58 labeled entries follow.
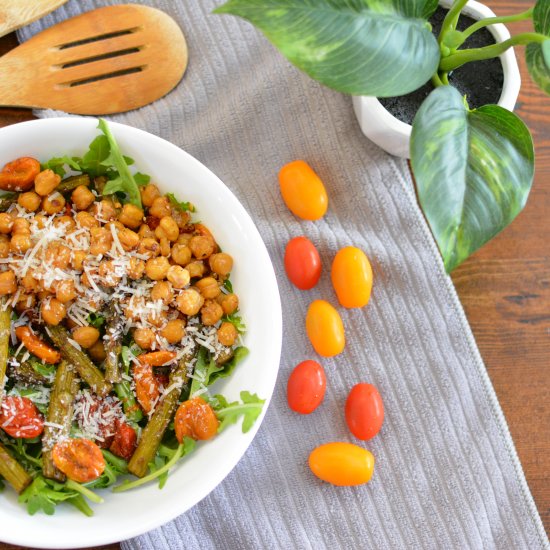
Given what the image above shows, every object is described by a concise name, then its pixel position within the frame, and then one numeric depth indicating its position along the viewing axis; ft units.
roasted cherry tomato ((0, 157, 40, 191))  1.73
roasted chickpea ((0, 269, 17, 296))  1.69
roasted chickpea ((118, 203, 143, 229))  1.74
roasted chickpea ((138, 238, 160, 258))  1.73
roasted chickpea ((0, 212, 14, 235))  1.71
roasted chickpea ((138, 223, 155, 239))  1.75
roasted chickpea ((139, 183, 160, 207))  1.77
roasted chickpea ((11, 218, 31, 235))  1.71
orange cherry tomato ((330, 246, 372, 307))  1.90
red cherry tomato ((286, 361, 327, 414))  1.89
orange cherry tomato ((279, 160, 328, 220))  1.92
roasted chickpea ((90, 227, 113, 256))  1.71
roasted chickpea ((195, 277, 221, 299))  1.74
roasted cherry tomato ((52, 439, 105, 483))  1.66
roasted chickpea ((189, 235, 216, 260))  1.76
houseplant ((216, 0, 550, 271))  1.51
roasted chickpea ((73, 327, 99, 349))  1.71
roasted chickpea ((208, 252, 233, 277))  1.75
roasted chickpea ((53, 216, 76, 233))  1.73
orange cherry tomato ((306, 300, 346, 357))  1.90
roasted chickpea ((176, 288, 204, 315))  1.71
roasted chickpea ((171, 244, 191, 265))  1.75
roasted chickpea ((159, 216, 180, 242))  1.74
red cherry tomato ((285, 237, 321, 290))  1.91
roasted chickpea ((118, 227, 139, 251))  1.72
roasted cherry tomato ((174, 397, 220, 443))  1.70
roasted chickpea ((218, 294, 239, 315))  1.75
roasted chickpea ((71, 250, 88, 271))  1.70
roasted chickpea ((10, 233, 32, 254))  1.70
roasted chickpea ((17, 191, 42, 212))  1.73
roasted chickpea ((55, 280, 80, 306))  1.69
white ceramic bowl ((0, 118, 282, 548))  1.65
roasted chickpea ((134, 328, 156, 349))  1.70
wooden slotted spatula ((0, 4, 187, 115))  1.91
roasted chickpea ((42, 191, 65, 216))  1.73
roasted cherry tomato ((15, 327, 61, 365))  1.71
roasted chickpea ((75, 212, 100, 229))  1.72
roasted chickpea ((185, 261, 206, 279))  1.76
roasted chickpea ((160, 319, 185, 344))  1.71
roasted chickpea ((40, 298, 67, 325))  1.69
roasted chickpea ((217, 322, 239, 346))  1.73
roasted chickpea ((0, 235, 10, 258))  1.71
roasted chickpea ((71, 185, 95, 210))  1.74
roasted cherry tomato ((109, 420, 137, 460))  1.71
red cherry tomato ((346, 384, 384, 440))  1.90
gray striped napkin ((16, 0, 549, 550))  1.92
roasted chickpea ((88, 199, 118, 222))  1.73
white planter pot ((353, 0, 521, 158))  1.77
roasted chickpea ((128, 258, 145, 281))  1.71
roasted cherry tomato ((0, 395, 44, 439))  1.67
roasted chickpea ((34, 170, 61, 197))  1.72
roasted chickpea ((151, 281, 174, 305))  1.72
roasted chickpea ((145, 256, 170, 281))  1.72
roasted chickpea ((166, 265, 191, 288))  1.72
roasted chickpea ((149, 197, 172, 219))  1.76
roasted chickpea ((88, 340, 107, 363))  1.74
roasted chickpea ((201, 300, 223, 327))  1.73
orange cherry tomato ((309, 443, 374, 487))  1.89
